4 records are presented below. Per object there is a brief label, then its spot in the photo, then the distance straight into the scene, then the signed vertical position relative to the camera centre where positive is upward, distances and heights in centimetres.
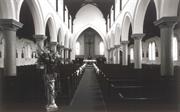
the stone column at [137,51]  1475 +54
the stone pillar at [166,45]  906 +58
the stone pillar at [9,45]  925 +68
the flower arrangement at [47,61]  565 -3
